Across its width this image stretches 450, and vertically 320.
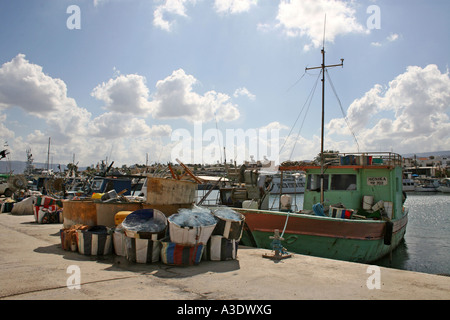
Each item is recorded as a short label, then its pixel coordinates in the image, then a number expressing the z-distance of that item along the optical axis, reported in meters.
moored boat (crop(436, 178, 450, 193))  66.31
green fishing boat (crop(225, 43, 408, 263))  9.77
